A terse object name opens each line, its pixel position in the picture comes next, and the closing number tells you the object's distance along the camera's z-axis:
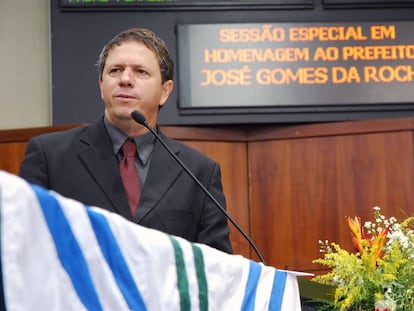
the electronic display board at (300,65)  4.75
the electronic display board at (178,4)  4.75
